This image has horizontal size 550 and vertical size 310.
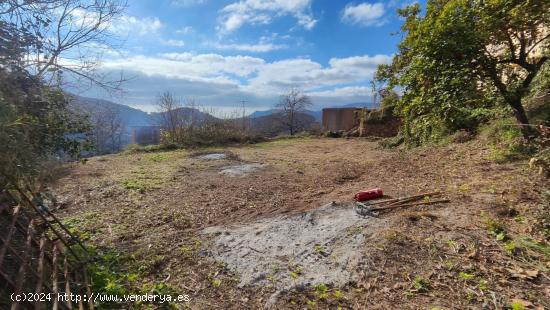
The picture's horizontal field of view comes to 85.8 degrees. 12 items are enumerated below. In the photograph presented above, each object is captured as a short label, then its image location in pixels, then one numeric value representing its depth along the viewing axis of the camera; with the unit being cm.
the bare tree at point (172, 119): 1334
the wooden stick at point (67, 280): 188
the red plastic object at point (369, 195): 360
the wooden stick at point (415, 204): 322
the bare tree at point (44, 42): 328
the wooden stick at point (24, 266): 158
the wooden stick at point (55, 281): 173
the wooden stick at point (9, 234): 173
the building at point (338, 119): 1888
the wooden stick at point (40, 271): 168
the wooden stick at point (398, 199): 336
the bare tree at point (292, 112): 2311
